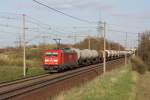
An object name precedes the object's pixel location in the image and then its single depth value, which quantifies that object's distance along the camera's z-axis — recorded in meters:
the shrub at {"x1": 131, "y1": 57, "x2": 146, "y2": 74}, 56.12
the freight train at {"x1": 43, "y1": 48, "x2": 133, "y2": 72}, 45.06
